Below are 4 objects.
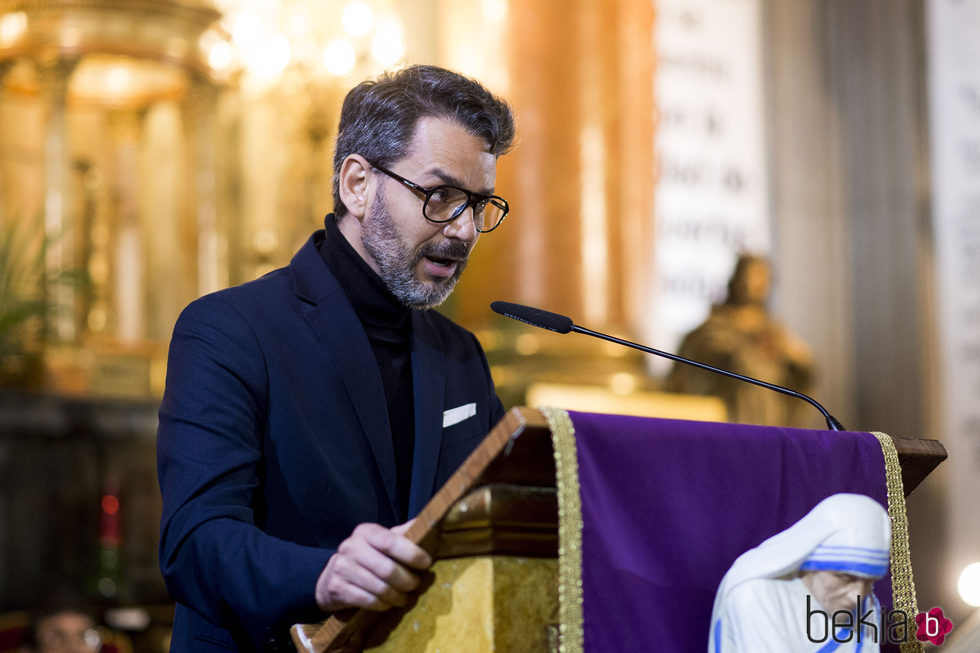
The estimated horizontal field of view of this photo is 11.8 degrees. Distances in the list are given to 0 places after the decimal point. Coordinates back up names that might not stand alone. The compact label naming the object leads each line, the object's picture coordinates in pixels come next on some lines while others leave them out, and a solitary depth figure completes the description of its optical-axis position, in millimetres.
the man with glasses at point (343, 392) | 4356
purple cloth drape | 4281
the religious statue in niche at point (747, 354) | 11254
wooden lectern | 4260
